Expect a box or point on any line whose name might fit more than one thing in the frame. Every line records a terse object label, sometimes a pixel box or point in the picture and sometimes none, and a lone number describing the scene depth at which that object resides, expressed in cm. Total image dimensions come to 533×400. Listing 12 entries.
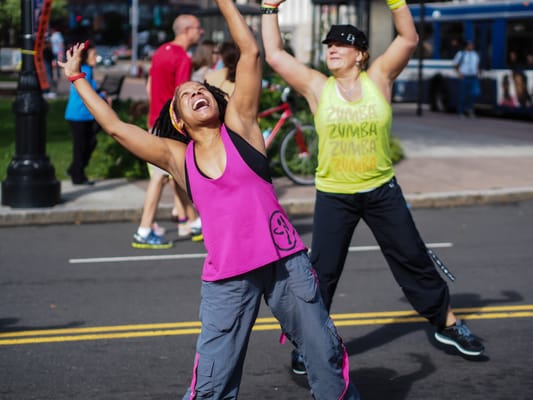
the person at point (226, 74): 934
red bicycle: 1302
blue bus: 2480
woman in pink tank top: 427
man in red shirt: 965
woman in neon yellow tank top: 567
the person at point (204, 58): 1213
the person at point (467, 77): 2545
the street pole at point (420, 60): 2497
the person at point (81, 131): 1252
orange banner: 1130
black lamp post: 1133
